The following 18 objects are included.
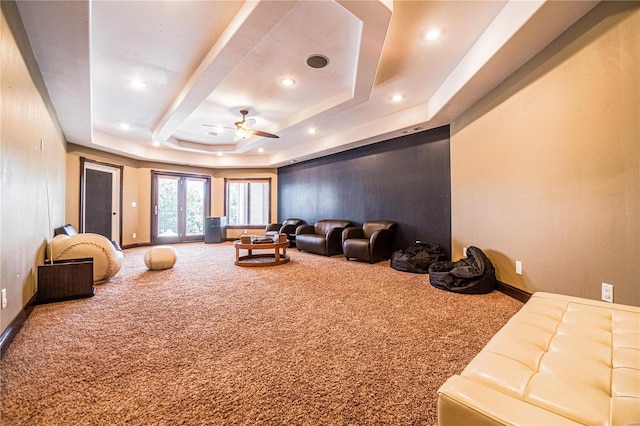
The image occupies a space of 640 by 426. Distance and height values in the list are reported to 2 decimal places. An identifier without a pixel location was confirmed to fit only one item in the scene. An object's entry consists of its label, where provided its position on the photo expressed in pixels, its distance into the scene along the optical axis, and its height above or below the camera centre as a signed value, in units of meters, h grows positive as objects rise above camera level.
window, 8.65 +0.35
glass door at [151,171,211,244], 7.55 +0.17
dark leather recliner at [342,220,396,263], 4.68 -0.54
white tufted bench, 0.67 -0.51
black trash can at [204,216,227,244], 7.90 -0.54
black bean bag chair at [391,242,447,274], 4.07 -0.71
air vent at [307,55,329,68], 3.01 +1.81
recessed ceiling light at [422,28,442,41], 2.58 +1.80
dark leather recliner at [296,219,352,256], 5.45 -0.53
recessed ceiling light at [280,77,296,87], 3.55 +1.82
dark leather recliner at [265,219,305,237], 7.04 -0.39
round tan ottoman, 4.16 -0.75
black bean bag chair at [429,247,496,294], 2.99 -0.75
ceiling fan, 4.51 +1.45
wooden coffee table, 4.53 -0.87
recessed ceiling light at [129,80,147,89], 3.55 +1.79
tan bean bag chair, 3.12 -0.49
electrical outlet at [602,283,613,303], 1.90 -0.58
